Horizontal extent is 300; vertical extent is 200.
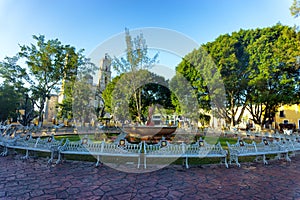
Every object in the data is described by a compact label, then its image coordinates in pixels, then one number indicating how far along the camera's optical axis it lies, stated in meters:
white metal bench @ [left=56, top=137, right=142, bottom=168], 5.75
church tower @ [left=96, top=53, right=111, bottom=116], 28.23
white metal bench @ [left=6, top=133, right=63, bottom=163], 6.22
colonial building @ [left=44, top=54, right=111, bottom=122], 28.07
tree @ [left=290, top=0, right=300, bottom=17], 11.70
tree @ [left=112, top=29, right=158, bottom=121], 18.25
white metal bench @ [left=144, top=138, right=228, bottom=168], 5.72
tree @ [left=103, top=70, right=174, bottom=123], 24.47
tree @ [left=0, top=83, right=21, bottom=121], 24.25
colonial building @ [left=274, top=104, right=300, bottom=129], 27.50
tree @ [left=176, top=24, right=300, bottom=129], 16.20
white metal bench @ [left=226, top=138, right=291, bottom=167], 6.15
